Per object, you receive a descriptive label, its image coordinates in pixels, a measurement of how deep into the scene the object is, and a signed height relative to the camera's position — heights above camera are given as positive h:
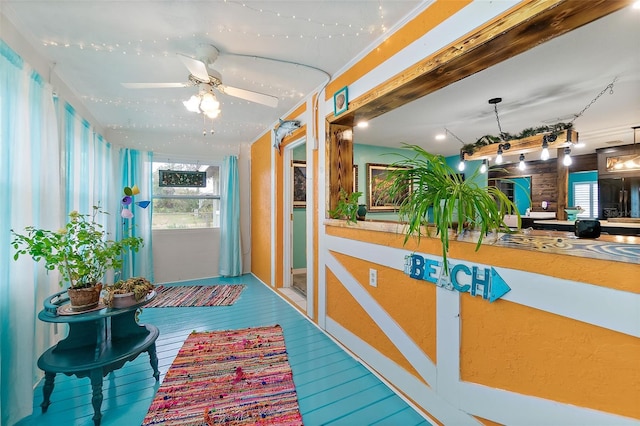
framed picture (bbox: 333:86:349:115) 2.29 +0.94
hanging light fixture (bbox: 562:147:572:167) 3.28 +0.67
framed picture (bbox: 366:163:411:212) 4.89 +0.44
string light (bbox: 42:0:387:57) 1.75 +1.25
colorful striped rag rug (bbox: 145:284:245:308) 3.48 -1.13
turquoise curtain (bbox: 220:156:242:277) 4.78 -0.15
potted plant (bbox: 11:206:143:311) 1.50 -0.26
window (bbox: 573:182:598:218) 6.01 +0.35
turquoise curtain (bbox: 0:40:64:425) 1.51 +0.02
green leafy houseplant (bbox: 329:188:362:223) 2.29 +0.04
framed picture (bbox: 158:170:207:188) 4.50 +0.58
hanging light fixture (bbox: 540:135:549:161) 3.08 +0.77
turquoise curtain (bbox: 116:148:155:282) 4.13 +0.07
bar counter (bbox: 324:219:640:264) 0.95 -0.13
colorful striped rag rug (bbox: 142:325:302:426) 1.59 -1.17
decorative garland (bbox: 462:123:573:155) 3.13 +0.98
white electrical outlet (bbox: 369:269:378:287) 2.05 -0.49
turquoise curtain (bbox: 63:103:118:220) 2.49 +0.48
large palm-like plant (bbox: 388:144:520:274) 1.34 +0.06
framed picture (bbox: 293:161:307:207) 4.89 +0.48
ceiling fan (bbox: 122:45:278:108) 1.87 +0.99
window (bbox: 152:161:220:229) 4.51 +0.19
